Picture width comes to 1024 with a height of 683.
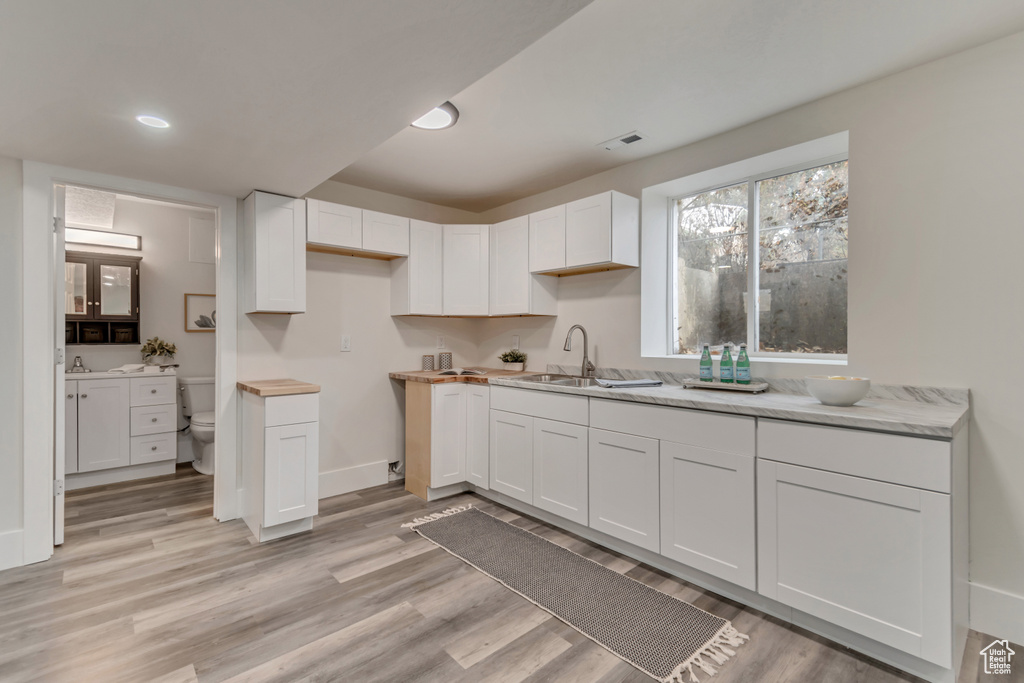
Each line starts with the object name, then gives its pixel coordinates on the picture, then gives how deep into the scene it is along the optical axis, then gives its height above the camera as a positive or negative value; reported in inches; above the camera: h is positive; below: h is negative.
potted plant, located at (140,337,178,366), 169.0 -3.3
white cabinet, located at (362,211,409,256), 137.7 +33.0
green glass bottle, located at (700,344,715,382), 105.1 -5.9
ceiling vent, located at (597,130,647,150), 111.0 +49.5
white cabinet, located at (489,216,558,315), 142.6 +19.4
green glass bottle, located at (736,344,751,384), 100.1 -5.8
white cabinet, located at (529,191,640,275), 120.6 +29.2
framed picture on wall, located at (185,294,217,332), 179.5 +11.4
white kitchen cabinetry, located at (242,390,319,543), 106.3 -29.0
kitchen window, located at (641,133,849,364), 102.0 +20.8
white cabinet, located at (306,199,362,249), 126.8 +33.1
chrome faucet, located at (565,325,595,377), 134.2 -7.2
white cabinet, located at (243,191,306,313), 116.6 +22.5
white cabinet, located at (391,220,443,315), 146.6 +21.5
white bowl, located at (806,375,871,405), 73.9 -7.8
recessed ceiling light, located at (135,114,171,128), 77.2 +37.5
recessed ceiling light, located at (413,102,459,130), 97.5 +48.6
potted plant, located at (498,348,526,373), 157.5 -6.0
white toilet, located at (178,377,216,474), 158.2 -25.8
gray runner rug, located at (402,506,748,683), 69.1 -46.6
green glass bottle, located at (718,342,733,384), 102.6 -5.9
